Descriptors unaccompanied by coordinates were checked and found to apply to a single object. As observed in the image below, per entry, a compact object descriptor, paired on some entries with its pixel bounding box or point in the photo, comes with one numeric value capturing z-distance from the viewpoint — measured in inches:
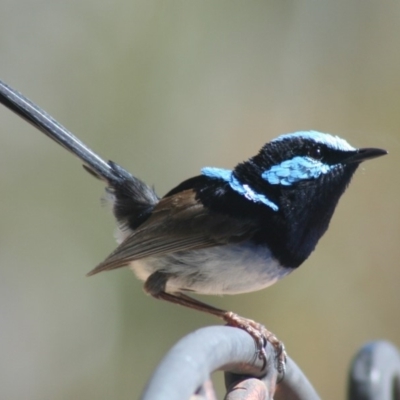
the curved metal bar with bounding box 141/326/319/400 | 144.1
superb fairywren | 257.1
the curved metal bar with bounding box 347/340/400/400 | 234.4
